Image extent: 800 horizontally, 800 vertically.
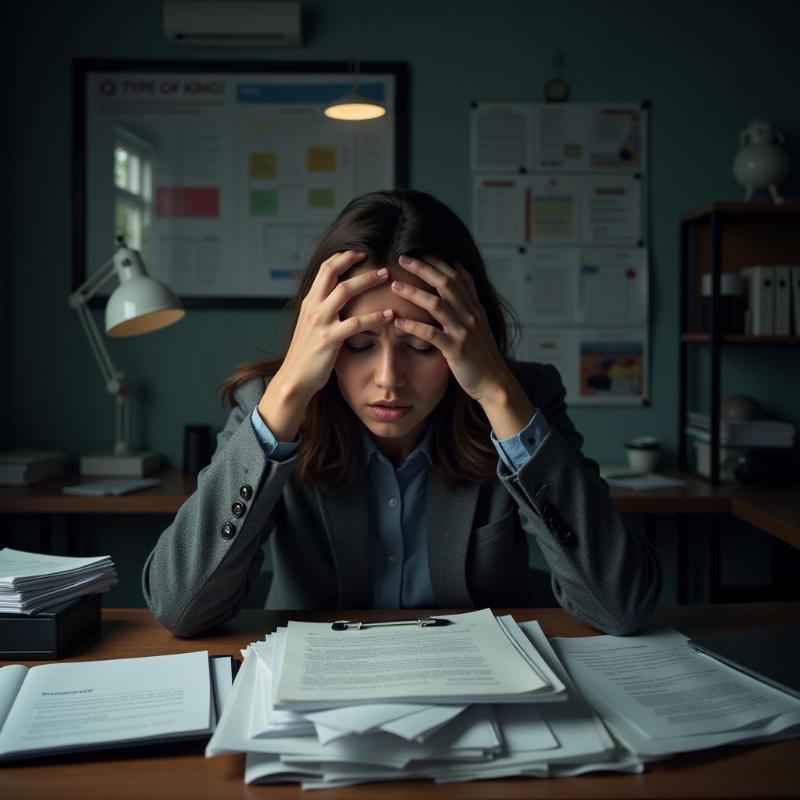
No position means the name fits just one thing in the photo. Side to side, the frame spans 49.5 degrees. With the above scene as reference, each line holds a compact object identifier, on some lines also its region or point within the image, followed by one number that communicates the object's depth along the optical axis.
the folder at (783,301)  2.83
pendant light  2.59
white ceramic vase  2.89
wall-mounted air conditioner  2.91
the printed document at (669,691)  0.84
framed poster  3.02
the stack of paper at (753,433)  2.80
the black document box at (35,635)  1.06
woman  1.18
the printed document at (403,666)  0.79
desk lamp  2.20
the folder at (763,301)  2.82
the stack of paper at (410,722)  0.75
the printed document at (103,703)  0.81
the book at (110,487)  2.54
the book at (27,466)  2.69
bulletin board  3.06
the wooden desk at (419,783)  0.74
